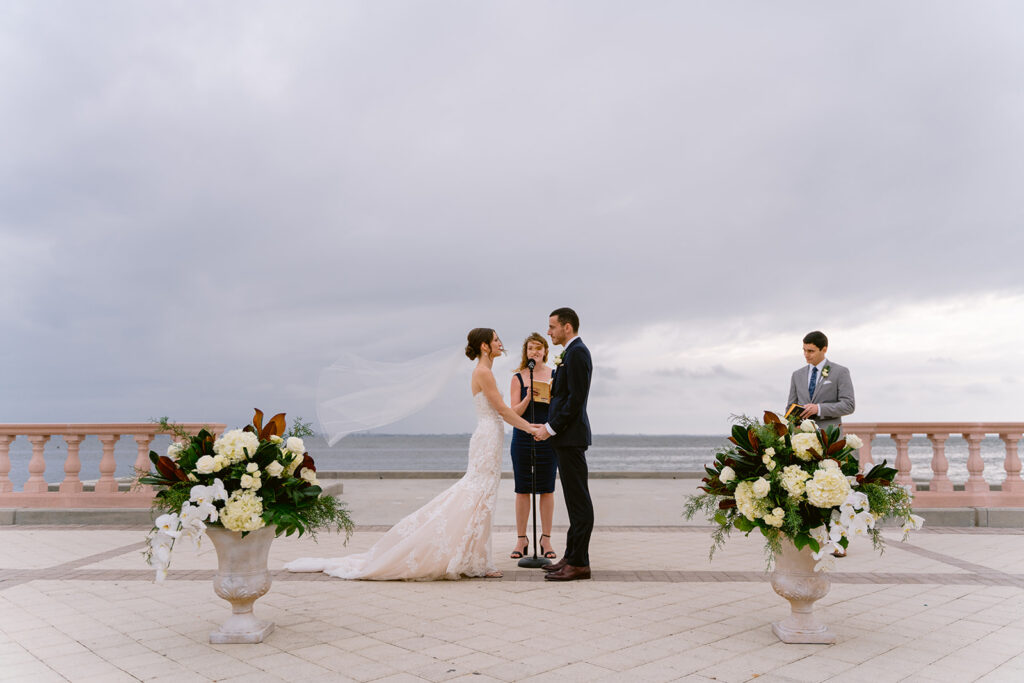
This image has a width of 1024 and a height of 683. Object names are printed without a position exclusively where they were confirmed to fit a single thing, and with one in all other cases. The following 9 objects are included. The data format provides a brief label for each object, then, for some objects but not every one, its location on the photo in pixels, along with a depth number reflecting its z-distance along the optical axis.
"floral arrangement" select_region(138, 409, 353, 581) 4.39
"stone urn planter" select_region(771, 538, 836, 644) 4.65
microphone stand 7.28
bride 6.69
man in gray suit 7.65
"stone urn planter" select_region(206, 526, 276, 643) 4.73
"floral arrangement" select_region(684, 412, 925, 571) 4.33
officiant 7.58
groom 6.57
